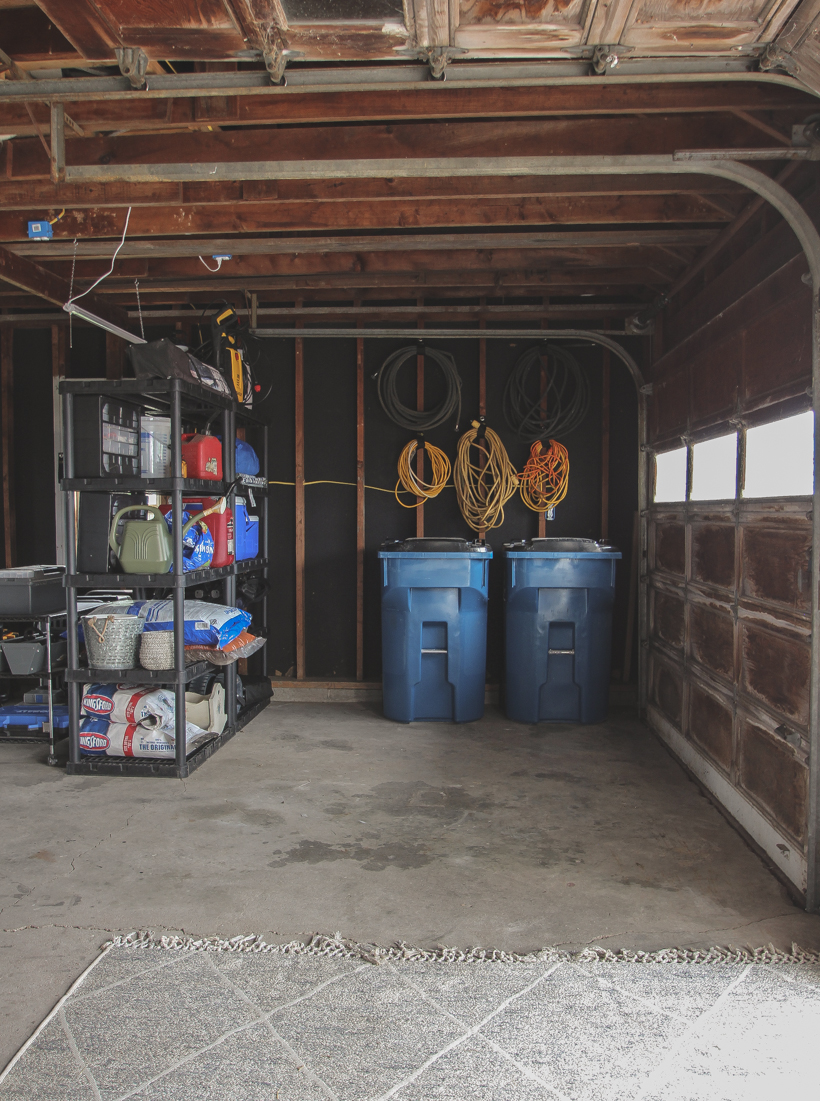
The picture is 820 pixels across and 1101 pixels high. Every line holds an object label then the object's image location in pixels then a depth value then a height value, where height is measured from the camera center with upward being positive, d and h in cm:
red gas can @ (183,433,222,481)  387 +36
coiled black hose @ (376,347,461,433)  484 +85
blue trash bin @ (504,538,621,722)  434 -65
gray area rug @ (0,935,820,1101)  159 -124
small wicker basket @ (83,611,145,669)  354 -59
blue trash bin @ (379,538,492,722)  433 -65
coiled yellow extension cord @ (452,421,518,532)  485 +29
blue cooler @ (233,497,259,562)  430 -7
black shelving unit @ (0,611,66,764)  396 -88
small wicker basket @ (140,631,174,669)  351 -63
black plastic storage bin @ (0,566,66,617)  404 -40
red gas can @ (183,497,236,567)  397 -4
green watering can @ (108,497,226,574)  353 -13
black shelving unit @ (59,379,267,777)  348 -29
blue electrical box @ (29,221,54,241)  351 +141
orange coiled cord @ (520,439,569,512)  486 +32
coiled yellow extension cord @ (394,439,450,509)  491 +35
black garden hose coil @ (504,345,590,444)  483 +84
